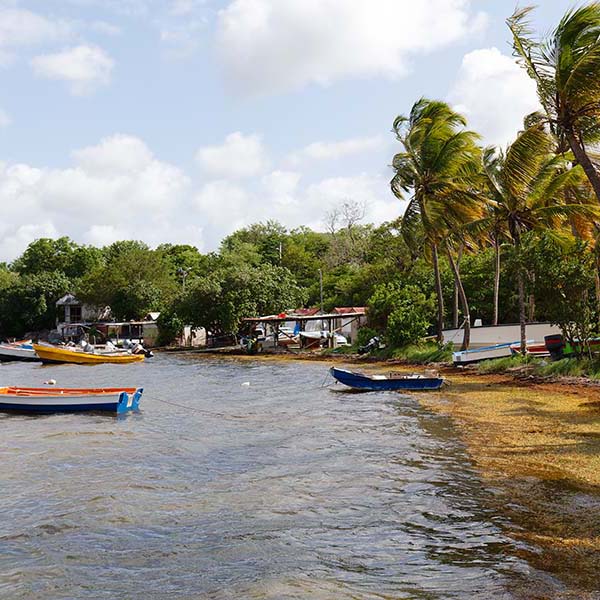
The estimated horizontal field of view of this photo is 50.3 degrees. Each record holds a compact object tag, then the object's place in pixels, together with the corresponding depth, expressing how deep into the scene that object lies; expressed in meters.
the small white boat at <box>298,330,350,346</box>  43.41
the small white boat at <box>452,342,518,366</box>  27.62
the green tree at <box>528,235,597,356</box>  20.81
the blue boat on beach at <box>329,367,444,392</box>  22.19
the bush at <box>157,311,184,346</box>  53.44
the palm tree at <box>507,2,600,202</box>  14.39
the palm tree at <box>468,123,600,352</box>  22.12
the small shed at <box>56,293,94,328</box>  66.44
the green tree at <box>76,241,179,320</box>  60.69
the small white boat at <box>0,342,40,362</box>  45.59
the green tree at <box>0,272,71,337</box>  67.31
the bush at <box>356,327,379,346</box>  36.81
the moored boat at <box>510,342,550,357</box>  25.56
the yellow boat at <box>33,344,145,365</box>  42.31
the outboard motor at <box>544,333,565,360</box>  22.52
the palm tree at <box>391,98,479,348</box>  29.00
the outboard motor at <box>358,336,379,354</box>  35.28
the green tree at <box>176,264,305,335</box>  48.53
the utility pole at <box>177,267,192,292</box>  67.77
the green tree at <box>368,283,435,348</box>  33.41
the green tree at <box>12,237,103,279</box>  76.62
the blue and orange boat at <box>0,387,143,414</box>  19.91
